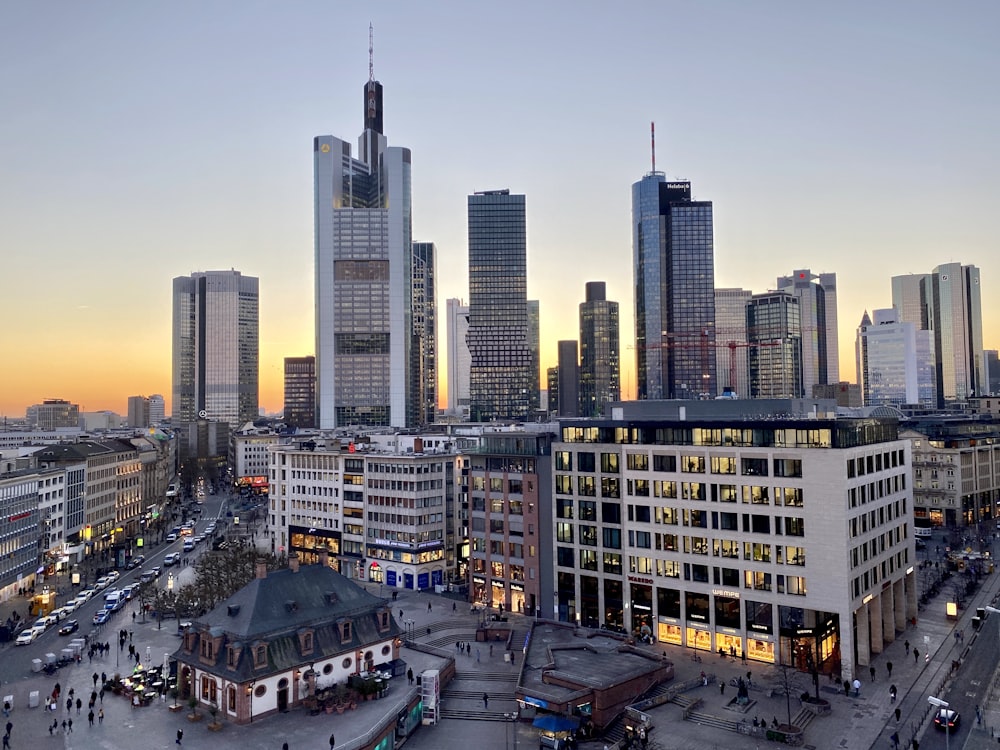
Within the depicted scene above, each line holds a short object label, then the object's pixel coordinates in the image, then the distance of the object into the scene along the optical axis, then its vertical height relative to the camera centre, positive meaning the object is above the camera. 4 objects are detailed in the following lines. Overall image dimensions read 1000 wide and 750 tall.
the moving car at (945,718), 61.66 -27.53
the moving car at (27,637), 91.06 -28.97
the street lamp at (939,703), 53.81 -23.08
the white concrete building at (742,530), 76.00 -15.22
